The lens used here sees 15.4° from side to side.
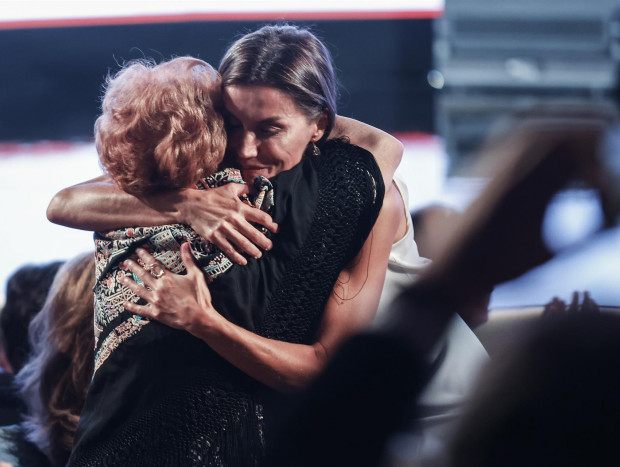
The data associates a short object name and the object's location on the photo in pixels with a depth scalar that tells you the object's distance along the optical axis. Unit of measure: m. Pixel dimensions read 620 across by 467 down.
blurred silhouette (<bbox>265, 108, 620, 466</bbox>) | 2.99
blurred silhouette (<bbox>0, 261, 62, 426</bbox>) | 4.05
